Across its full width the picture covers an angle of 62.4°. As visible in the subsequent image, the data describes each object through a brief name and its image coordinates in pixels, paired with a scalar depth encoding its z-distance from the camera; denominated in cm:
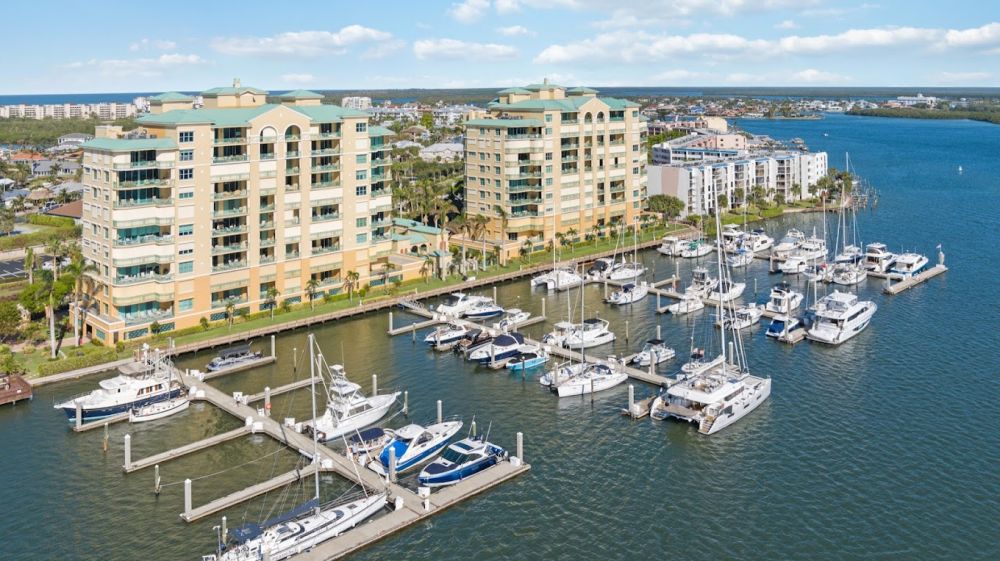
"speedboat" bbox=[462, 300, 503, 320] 9362
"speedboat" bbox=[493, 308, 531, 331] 8838
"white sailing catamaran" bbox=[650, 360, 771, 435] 6312
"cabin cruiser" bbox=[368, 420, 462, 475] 5662
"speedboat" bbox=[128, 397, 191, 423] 6506
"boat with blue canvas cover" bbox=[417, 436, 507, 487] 5394
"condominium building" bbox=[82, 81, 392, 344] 8194
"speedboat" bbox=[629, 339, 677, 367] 7686
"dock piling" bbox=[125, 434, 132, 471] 5619
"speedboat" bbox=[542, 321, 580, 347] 8306
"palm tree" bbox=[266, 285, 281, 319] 9081
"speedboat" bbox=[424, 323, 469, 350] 8319
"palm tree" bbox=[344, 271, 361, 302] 9781
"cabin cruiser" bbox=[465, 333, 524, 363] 7794
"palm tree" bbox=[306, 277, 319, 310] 9552
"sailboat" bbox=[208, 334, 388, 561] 4562
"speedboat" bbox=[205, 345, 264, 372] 7625
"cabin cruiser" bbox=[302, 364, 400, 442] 6225
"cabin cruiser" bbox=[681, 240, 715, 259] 12631
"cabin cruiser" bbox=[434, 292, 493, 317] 9362
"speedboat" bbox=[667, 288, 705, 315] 9519
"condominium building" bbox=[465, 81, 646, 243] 12275
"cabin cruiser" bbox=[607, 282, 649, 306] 10006
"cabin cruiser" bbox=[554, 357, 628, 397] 7006
